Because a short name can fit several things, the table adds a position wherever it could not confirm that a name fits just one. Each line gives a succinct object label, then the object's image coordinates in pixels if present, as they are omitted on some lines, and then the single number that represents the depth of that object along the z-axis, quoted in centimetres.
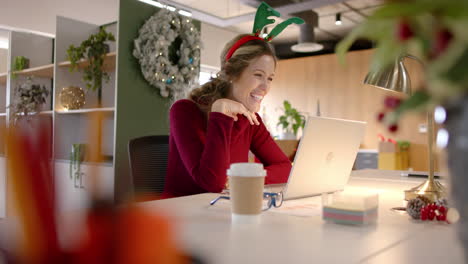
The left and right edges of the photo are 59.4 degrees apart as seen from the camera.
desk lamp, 125
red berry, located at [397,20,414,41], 26
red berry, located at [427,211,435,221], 97
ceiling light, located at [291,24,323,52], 640
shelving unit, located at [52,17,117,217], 358
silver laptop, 114
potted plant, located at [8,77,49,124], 400
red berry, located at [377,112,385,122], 31
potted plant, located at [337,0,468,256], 24
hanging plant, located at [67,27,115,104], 344
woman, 158
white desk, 65
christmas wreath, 319
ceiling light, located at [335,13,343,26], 620
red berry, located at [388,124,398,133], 29
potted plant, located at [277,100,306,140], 517
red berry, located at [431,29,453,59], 26
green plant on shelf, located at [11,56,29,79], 414
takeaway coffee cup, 89
